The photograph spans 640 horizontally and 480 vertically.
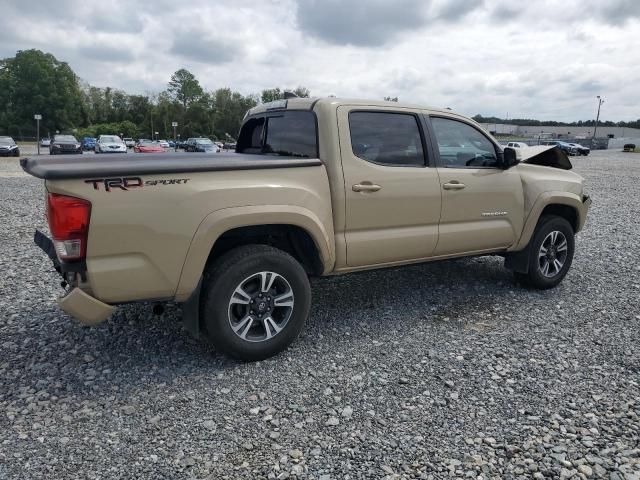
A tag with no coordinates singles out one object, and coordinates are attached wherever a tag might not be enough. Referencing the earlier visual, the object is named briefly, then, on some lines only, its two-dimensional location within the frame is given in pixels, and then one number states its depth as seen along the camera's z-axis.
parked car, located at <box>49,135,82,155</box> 31.23
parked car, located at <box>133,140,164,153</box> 32.09
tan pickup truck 3.04
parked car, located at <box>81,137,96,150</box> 40.39
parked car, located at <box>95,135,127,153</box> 29.75
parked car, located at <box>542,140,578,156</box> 48.81
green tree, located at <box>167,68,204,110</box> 104.06
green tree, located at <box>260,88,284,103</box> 85.95
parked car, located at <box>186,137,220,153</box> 34.72
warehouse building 116.62
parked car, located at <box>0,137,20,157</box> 30.12
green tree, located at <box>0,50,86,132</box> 85.94
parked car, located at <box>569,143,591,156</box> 50.56
